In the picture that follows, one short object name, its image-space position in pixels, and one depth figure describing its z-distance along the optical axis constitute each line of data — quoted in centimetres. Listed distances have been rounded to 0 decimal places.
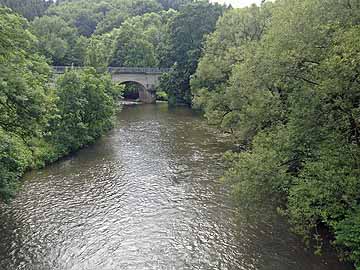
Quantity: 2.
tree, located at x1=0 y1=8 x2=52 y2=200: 1275
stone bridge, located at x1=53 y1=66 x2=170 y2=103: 6222
